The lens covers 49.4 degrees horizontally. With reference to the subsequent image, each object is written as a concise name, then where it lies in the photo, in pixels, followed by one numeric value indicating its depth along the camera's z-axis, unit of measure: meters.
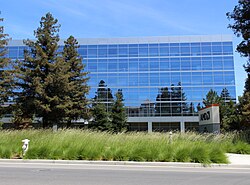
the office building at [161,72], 57.50
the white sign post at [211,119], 19.53
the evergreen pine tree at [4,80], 26.06
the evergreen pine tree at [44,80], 24.78
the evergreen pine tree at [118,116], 40.56
